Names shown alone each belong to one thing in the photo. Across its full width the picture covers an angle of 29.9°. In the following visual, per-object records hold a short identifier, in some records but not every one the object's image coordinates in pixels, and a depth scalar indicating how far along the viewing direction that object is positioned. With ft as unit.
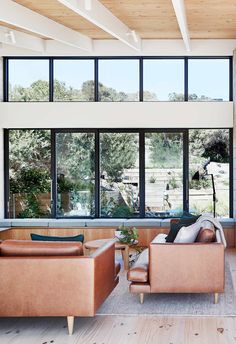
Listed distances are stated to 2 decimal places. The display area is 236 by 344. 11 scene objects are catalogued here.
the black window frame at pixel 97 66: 29.25
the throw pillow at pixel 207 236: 16.38
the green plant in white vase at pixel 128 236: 21.39
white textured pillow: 16.94
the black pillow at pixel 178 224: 20.53
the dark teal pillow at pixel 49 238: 15.67
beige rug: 15.24
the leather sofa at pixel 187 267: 15.70
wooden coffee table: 21.22
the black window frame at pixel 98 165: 29.48
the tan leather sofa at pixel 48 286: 13.11
